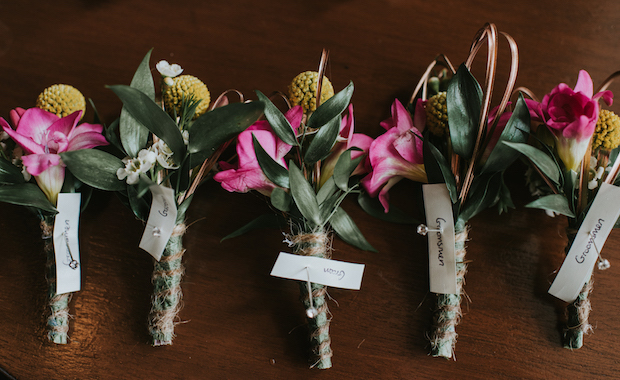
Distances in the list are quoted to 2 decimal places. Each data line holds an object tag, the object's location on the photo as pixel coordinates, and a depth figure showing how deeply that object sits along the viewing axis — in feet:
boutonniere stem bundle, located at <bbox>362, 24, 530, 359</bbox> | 1.31
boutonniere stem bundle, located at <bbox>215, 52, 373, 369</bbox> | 1.33
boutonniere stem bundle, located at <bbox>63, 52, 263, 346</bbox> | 1.31
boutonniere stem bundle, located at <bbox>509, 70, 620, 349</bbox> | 1.29
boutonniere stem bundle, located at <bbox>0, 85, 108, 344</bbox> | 1.36
